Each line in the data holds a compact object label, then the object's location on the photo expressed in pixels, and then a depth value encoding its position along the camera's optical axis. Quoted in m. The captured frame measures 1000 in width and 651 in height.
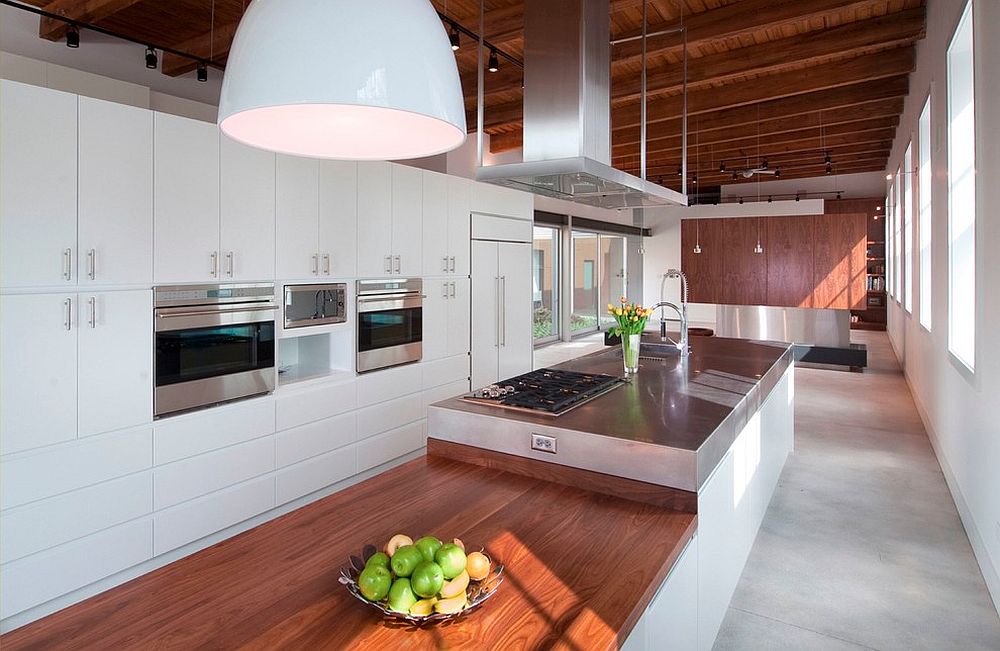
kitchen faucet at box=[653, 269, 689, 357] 3.77
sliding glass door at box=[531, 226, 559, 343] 10.47
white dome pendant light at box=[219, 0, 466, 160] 1.03
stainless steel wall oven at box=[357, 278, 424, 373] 4.12
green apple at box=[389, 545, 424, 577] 1.18
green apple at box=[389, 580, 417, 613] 1.14
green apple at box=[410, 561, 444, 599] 1.14
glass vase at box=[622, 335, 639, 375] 3.30
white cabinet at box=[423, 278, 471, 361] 4.70
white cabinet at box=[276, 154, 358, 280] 3.54
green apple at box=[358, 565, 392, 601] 1.17
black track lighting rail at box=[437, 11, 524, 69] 3.96
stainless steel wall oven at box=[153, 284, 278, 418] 2.98
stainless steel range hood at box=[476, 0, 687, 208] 2.96
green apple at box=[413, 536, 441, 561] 1.22
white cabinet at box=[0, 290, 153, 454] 2.46
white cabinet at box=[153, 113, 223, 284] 2.93
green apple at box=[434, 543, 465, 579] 1.18
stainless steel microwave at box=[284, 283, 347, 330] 3.63
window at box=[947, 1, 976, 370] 3.41
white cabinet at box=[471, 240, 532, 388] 5.26
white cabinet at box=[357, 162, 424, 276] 4.06
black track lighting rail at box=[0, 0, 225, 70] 3.43
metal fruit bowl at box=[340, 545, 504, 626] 1.15
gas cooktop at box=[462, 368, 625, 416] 2.33
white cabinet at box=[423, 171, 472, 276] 4.62
